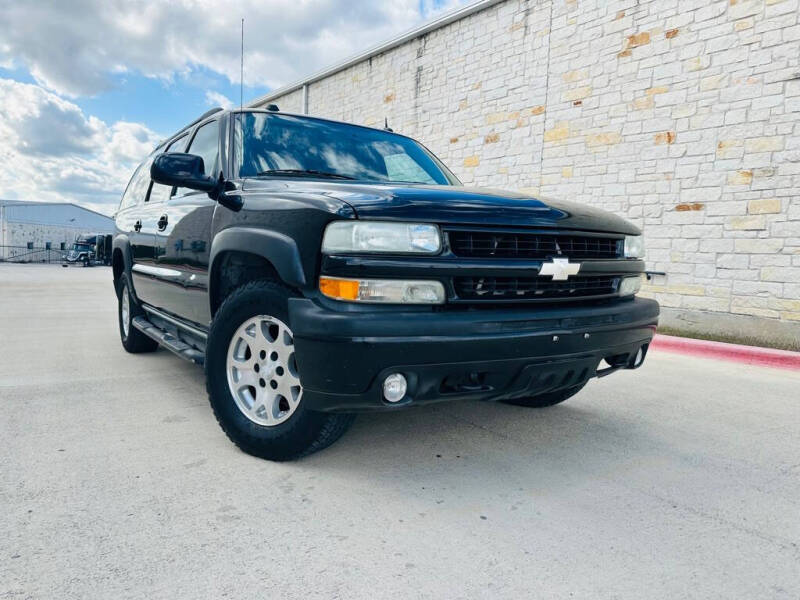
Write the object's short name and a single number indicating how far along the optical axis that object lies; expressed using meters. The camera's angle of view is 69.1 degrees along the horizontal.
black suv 2.27
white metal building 41.88
